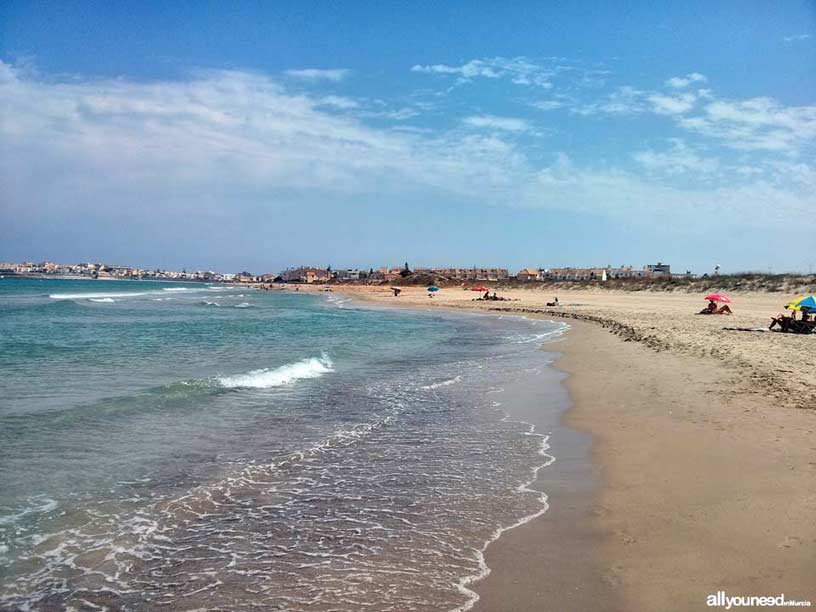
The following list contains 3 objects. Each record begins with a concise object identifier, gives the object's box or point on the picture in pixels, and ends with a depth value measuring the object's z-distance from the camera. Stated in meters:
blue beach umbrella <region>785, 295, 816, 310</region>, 18.45
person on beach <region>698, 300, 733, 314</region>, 28.10
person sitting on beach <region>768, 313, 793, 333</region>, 18.50
